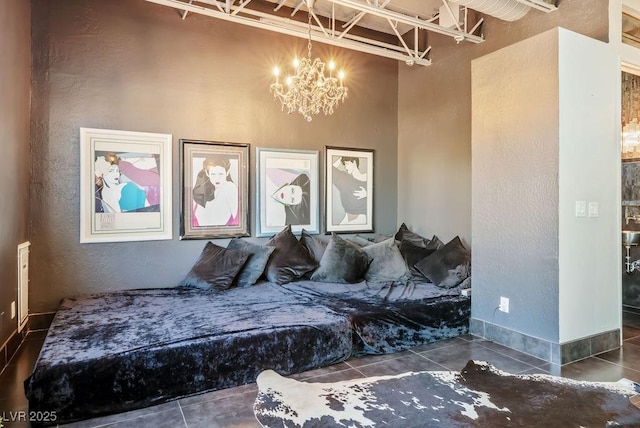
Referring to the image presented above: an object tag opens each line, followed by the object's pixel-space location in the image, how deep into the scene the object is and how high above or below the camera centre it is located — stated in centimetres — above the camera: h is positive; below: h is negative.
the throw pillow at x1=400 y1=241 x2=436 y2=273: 470 -53
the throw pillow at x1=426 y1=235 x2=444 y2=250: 492 -43
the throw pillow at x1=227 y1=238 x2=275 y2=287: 422 -55
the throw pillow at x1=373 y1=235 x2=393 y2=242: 532 -38
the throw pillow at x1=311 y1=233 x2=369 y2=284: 445 -62
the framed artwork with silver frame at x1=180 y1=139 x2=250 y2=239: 432 +25
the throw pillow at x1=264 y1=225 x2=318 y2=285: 439 -57
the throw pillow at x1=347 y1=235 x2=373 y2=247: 511 -41
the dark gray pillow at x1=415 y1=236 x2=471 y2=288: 418 -61
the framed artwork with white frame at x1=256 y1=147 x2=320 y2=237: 475 +25
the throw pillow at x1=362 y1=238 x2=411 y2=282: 453 -64
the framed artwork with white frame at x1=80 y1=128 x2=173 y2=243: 388 +26
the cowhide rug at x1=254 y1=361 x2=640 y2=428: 220 -119
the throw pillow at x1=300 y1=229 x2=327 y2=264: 488 -42
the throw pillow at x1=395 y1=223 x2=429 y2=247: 519 -37
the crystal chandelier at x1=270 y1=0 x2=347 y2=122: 351 +112
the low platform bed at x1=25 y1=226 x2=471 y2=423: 227 -88
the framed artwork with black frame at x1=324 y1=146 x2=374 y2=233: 523 +29
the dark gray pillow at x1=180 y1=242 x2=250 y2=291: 405 -62
